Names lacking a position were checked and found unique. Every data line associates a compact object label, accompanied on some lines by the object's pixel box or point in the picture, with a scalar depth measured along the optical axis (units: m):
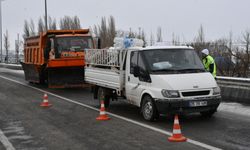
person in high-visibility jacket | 11.85
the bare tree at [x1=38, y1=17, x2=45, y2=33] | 66.88
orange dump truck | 18.34
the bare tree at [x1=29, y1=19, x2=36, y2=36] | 68.68
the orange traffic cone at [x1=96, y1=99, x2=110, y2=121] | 10.38
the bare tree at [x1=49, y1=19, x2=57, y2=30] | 65.60
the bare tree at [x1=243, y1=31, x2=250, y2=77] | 21.00
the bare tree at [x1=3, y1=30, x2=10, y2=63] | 72.94
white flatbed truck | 9.20
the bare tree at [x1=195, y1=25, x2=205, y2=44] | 29.12
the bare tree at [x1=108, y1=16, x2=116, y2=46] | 45.07
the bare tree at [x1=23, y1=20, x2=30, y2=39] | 69.49
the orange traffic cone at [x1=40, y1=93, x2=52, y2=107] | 13.24
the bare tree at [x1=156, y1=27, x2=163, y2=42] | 45.84
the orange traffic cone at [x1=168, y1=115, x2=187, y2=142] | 7.59
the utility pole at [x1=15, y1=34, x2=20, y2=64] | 55.70
